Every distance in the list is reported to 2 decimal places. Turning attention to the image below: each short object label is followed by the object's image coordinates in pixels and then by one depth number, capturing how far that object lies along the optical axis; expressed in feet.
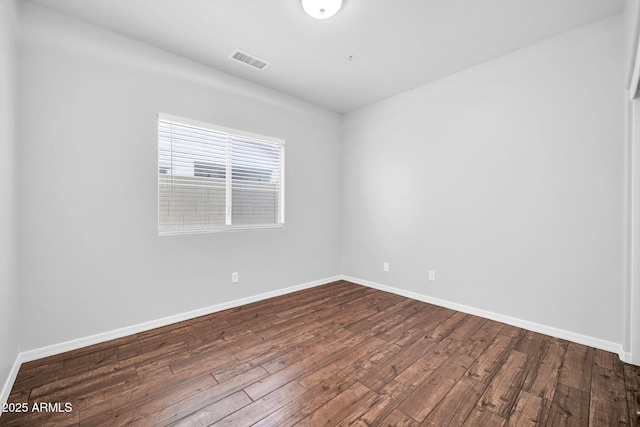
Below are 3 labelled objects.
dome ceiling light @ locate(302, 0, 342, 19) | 6.95
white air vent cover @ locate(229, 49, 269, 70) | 9.44
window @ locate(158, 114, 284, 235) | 9.39
